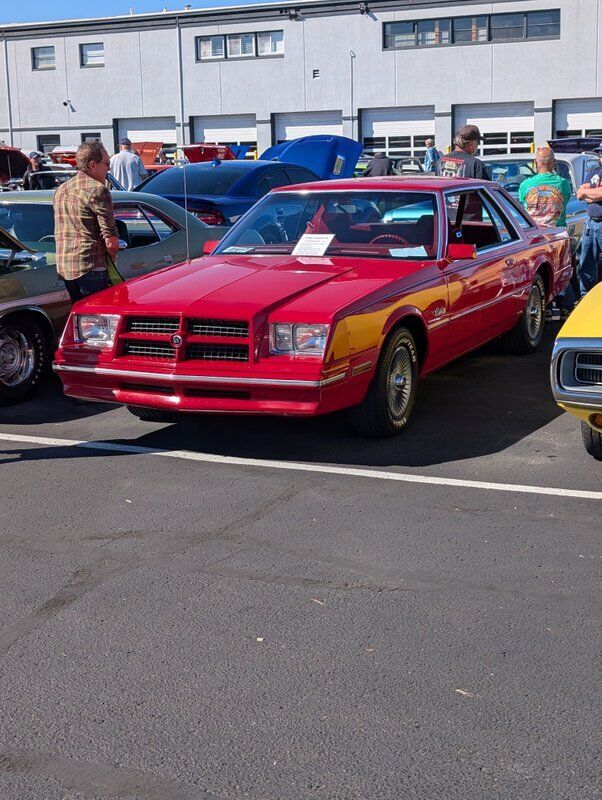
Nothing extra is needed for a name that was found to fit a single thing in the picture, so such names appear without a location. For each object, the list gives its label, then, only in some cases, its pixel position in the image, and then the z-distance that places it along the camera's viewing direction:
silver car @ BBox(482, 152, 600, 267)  12.82
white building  38.72
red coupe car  6.05
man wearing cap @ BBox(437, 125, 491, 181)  10.92
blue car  11.80
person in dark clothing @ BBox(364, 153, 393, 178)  19.33
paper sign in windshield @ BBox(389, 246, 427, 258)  7.20
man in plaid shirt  7.78
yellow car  5.46
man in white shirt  17.30
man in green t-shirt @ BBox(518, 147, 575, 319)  11.20
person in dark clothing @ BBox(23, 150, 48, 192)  18.06
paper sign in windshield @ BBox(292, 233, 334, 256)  7.31
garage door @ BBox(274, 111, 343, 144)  42.09
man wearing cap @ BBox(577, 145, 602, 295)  10.05
